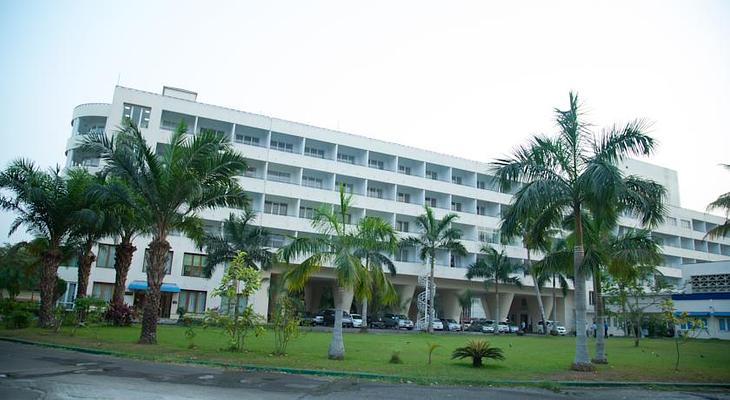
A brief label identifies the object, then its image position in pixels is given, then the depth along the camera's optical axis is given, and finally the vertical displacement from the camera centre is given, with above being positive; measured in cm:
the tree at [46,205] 2236 +336
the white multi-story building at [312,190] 4197 +1072
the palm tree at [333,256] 1546 +124
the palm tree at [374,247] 1612 +169
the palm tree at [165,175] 1827 +414
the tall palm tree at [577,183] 1498 +387
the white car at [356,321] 4282 -199
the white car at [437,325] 4612 -209
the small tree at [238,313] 1650 -66
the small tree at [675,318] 1653 -7
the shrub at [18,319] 2270 -185
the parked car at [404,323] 4578 -207
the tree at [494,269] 4738 +342
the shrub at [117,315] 2762 -167
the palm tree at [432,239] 4044 +506
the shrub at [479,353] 1513 -144
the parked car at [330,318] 4234 -189
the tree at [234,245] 3416 +309
